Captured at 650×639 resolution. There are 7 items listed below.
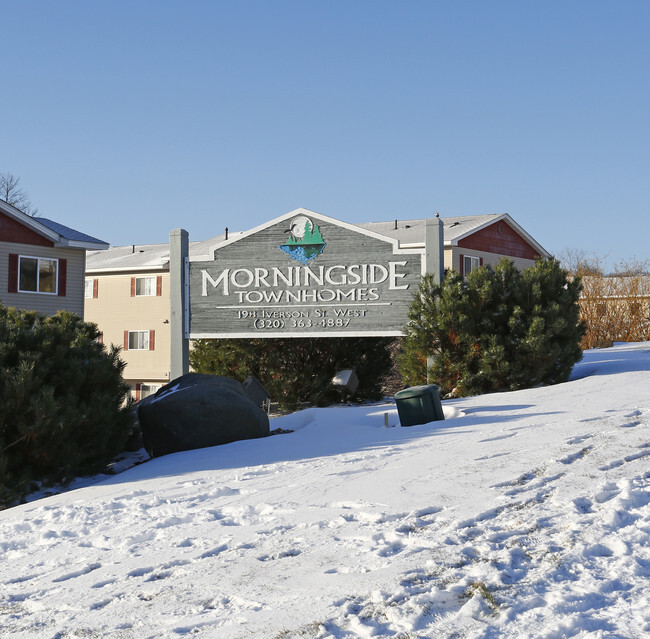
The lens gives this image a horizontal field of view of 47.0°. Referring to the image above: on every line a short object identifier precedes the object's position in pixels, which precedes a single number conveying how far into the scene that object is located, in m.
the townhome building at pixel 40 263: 22.61
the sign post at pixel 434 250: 15.59
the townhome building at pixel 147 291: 32.03
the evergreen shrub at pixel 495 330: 13.77
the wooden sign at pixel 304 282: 16.06
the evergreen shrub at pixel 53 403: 9.30
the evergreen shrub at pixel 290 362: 18.33
